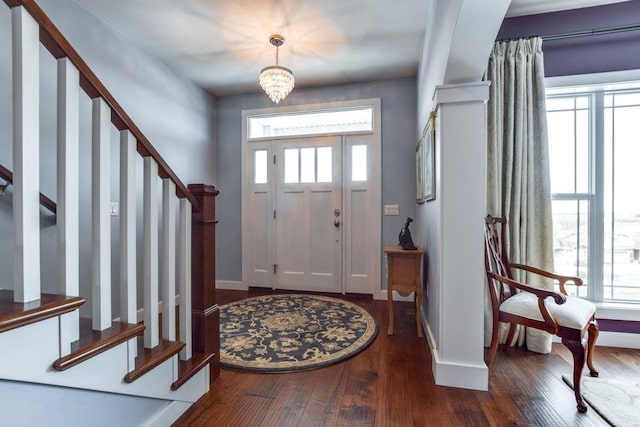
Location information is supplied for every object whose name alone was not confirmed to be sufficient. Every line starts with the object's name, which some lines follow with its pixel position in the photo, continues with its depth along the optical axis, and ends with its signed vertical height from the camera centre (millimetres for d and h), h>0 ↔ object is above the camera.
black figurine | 2541 -250
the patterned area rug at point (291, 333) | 1997 -1006
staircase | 840 -230
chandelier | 2621 +1208
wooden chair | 1595 -580
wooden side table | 2438 -525
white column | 1709 -117
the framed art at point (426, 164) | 2100 +411
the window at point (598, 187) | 2408 +211
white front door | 3668 -21
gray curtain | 2242 +451
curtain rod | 2193 +1377
